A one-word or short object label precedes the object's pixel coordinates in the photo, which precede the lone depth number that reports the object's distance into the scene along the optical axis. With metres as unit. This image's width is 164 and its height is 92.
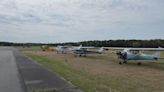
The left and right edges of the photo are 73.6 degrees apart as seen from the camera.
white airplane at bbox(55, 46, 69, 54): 22.67
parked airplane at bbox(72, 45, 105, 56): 17.30
